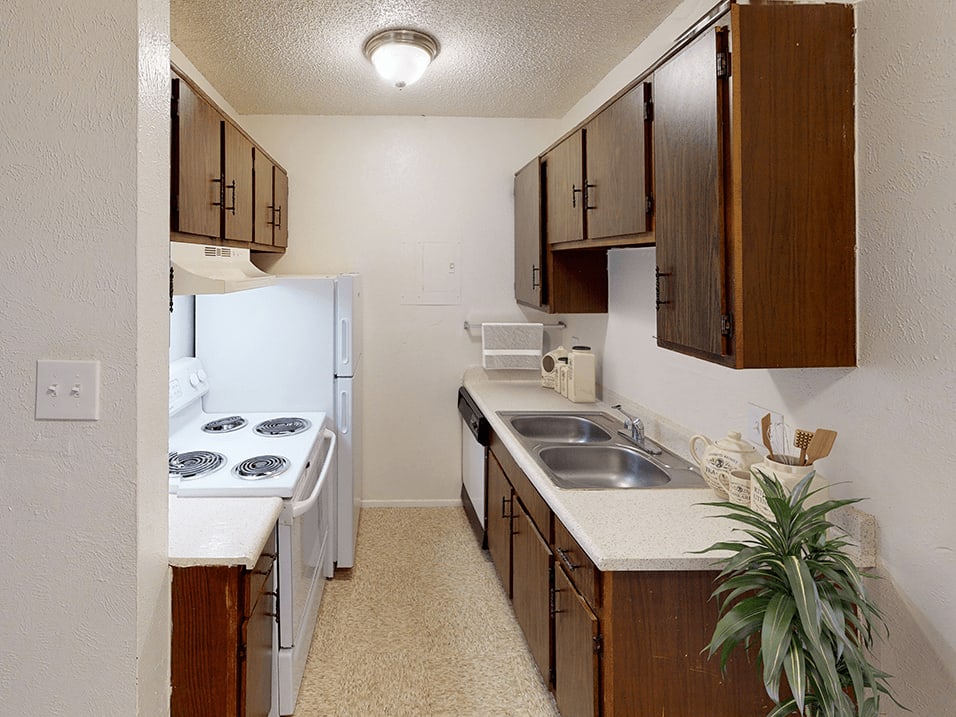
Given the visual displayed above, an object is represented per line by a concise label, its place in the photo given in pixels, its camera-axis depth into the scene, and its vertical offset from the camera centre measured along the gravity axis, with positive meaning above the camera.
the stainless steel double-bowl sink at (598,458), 2.18 -0.35
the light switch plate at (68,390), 1.28 -0.05
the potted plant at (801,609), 1.04 -0.42
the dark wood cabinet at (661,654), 1.50 -0.68
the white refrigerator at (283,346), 3.12 +0.09
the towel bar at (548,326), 4.11 +0.25
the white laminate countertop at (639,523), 1.47 -0.41
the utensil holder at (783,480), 1.52 -0.28
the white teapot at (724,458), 1.77 -0.26
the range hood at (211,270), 1.83 +0.34
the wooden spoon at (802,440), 1.54 -0.18
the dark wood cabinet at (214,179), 1.96 +0.71
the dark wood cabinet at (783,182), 1.47 +0.42
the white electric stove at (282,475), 2.11 -0.38
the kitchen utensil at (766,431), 1.67 -0.17
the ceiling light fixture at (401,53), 2.73 +1.36
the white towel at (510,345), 3.90 +0.12
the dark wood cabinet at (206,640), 1.55 -0.67
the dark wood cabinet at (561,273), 3.30 +0.47
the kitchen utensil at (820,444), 1.49 -0.19
